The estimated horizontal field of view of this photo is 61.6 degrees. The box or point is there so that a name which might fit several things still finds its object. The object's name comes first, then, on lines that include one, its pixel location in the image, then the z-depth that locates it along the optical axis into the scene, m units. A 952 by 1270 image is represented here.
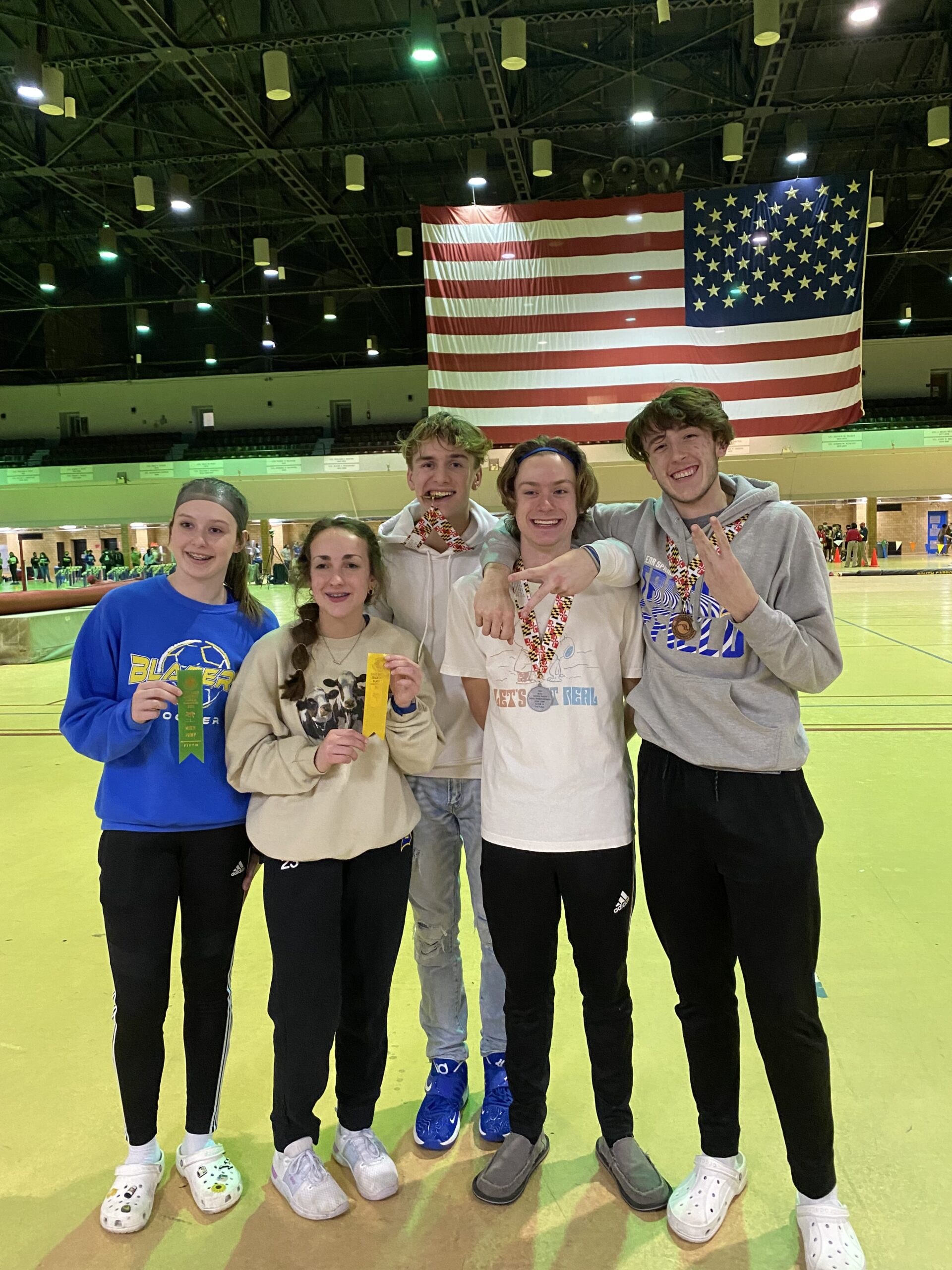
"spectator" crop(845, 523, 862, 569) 24.58
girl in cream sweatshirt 1.76
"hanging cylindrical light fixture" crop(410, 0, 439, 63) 9.30
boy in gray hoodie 1.61
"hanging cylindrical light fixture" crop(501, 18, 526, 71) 9.10
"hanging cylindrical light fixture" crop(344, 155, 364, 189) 13.80
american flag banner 8.51
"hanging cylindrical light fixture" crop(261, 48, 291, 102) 10.12
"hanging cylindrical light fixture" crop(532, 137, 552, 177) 13.00
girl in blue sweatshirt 1.76
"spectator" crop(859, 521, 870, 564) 24.77
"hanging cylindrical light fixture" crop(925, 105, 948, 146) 11.66
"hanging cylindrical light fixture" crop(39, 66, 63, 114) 8.88
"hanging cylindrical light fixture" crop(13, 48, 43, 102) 8.48
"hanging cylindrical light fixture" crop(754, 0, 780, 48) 8.70
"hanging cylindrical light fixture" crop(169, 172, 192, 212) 13.53
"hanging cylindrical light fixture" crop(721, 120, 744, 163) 11.98
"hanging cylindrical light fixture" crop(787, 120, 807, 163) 12.86
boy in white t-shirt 1.76
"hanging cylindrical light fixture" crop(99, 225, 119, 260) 15.69
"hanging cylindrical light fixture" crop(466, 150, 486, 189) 13.13
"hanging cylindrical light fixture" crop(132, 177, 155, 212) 14.18
